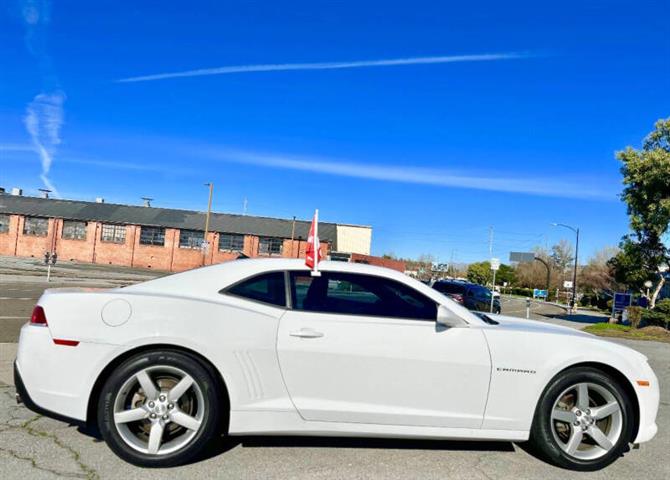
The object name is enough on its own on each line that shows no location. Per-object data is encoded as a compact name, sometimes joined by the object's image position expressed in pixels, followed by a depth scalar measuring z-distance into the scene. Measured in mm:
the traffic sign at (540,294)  63300
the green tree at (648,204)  19281
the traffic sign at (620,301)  24609
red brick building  51906
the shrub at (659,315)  19188
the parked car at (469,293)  21578
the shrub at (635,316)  19125
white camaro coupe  3510
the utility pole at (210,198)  46094
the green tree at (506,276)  83850
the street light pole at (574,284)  41756
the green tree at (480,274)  89194
